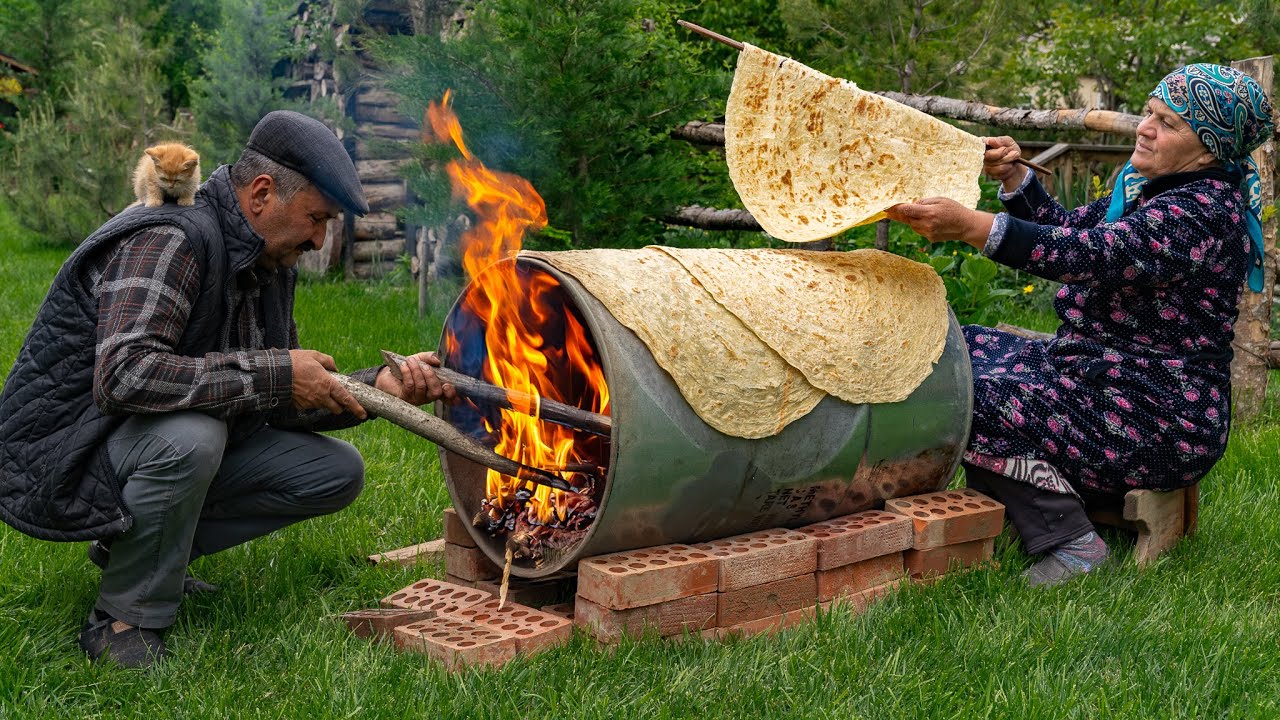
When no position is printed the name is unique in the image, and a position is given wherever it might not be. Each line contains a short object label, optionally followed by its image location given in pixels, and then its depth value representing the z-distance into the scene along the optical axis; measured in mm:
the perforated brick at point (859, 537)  3467
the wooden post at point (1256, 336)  5496
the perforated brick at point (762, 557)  3258
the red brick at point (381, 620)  3207
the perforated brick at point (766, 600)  3299
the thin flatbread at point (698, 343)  3162
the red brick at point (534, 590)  3520
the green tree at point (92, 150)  13547
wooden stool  3875
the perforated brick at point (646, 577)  3045
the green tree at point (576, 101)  5879
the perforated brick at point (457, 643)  2945
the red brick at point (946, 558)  3709
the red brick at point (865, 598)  3494
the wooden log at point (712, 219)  6441
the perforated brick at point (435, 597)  3346
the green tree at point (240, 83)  11875
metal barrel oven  3094
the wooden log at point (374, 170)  12109
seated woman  3602
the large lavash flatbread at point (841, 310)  3379
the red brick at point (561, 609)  3352
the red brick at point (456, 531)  3666
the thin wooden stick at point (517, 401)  3225
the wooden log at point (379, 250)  11992
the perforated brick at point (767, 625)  3291
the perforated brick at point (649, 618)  3086
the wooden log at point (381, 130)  11328
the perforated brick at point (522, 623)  3047
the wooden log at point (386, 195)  12242
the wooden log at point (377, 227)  12016
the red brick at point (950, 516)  3678
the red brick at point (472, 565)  3654
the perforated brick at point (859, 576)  3502
